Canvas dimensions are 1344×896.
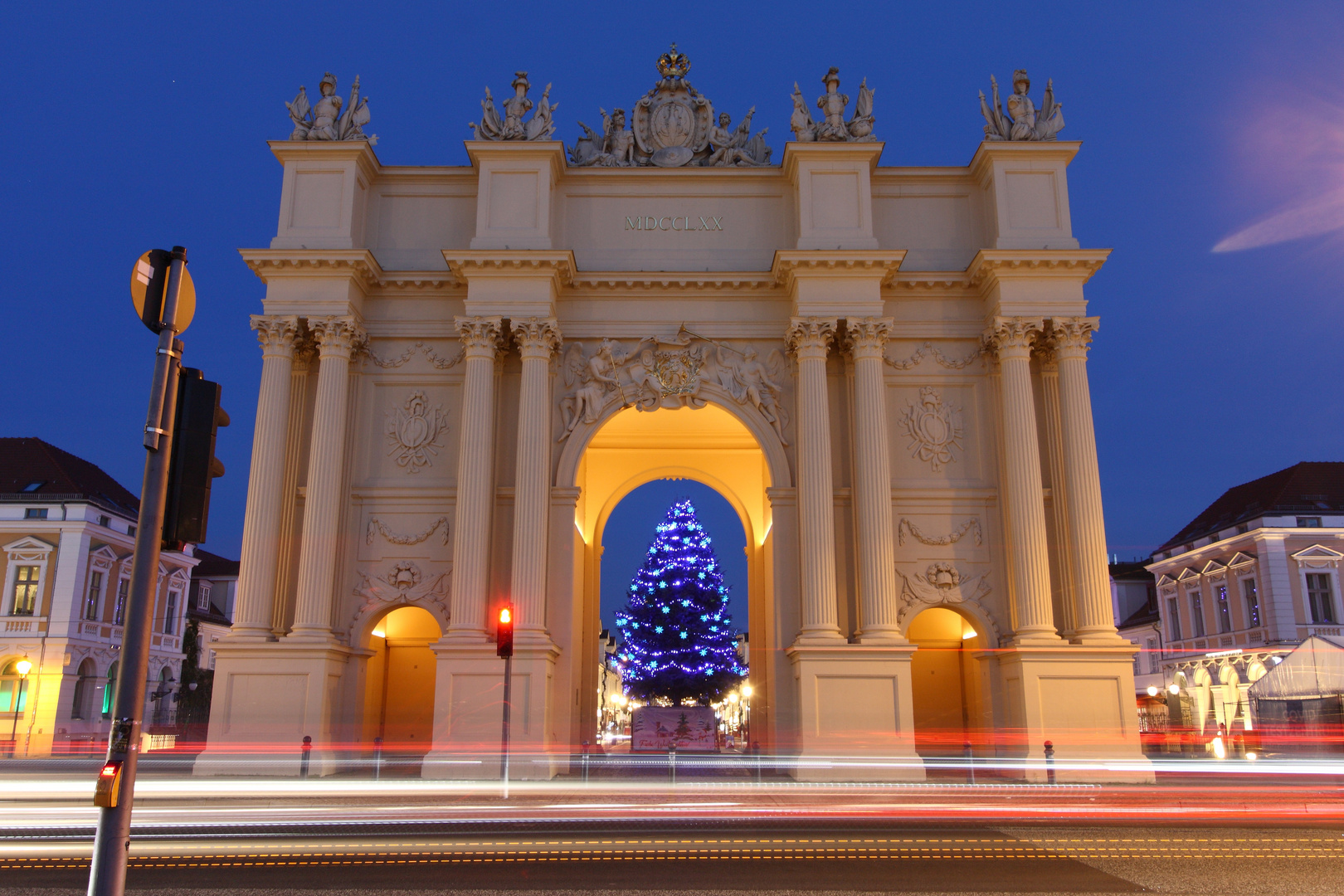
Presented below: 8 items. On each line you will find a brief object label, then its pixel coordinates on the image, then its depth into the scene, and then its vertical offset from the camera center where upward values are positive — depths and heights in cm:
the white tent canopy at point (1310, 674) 3125 +72
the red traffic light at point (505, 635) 1962 +113
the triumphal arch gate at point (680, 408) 2438 +732
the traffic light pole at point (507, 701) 1820 -12
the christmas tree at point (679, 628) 4362 +289
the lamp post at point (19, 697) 4083 -13
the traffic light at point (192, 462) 566 +128
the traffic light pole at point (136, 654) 510 +20
